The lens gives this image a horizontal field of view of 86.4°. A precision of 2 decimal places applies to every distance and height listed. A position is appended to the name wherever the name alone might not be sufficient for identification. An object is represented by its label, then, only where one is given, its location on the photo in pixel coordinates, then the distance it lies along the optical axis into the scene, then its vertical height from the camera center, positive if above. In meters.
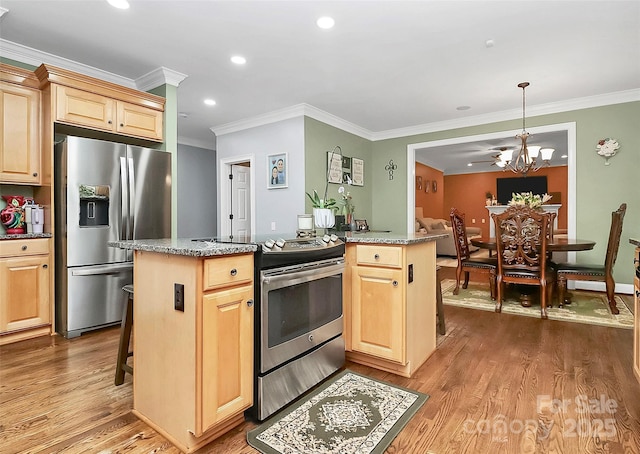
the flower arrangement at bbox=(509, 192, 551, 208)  4.34 +0.29
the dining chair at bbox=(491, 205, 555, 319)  3.52 -0.30
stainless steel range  1.68 -0.53
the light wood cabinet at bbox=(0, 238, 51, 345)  2.76 -0.55
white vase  2.45 +0.05
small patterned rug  1.51 -0.98
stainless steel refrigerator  2.92 +0.02
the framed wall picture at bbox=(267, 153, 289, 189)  4.91 +0.77
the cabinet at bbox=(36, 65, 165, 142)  2.90 +1.11
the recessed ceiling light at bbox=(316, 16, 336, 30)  2.66 +1.60
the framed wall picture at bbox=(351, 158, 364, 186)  5.78 +0.89
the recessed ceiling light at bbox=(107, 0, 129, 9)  2.42 +1.58
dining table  3.59 -0.25
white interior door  5.94 +0.43
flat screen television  10.35 +1.15
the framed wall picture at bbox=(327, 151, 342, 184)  5.18 +0.88
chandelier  4.65 +0.99
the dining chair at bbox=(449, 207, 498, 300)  3.98 -0.45
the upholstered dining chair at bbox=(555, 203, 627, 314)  3.47 -0.50
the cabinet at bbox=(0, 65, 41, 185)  2.85 +0.84
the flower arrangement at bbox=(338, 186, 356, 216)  5.46 +0.36
